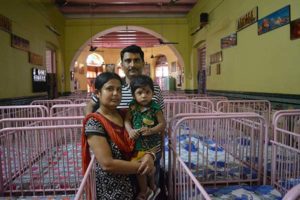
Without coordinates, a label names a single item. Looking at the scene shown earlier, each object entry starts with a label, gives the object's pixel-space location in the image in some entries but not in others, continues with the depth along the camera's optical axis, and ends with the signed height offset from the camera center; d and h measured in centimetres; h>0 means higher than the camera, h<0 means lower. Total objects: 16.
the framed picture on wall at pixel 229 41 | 656 +119
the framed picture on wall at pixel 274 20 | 428 +114
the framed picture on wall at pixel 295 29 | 398 +86
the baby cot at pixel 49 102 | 569 -27
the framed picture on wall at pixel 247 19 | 544 +145
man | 202 +17
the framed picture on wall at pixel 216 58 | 758 +88
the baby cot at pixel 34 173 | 272 -89
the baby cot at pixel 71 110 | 407 -33
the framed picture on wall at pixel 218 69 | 767 +52
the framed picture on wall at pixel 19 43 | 599 +113
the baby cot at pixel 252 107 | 465 -37
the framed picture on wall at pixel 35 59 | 712 +89
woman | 146 -32
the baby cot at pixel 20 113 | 473 -40
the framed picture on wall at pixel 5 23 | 540 +139
